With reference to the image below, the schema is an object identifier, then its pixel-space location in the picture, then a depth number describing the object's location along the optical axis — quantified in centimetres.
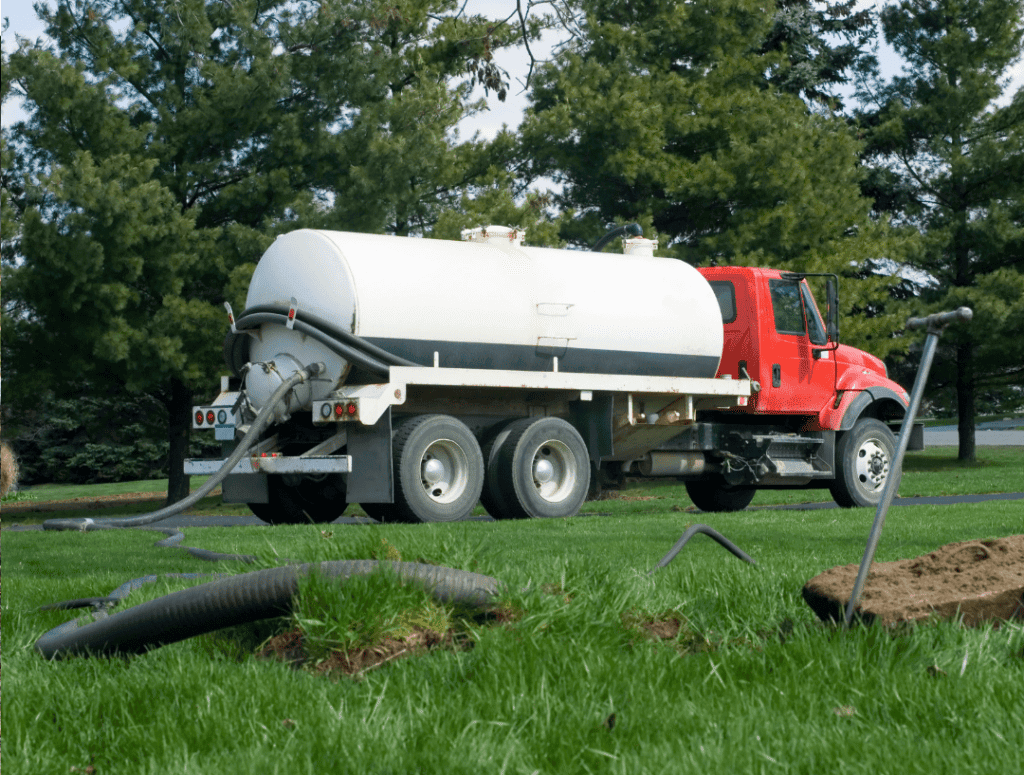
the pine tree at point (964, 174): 2884
